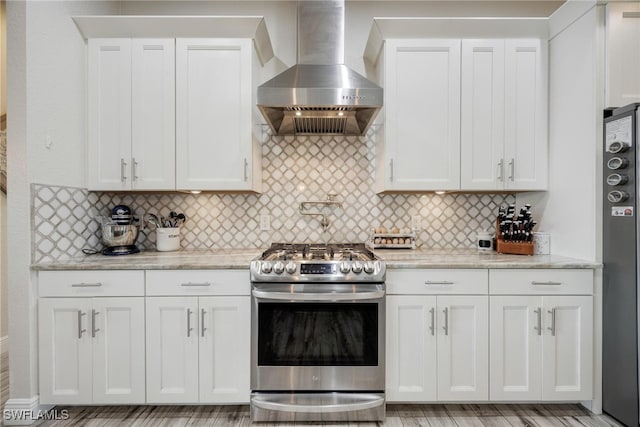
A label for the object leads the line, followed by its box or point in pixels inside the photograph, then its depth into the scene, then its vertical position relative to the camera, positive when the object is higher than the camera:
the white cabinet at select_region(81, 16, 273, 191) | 2.35 +0.71
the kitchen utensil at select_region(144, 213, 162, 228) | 2.66 -0.07
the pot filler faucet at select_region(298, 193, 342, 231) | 2.75 +0.03
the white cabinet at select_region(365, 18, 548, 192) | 2.38 +0.72
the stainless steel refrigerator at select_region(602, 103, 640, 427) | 1.85 -0.30
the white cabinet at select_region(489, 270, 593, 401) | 2.05 -0.80
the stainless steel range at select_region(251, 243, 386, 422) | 1.98 -0.77
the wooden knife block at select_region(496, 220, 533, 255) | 2.39 -0.26
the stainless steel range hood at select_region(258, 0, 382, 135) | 2.09 +0.76
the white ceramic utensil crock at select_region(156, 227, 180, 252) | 2.61 -0.21
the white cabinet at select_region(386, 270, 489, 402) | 2.05 -0.77
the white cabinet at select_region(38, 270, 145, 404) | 2.01 -0.76
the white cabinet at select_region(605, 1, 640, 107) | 2.01 +0.95
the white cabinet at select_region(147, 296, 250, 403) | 2.04 -0.86
